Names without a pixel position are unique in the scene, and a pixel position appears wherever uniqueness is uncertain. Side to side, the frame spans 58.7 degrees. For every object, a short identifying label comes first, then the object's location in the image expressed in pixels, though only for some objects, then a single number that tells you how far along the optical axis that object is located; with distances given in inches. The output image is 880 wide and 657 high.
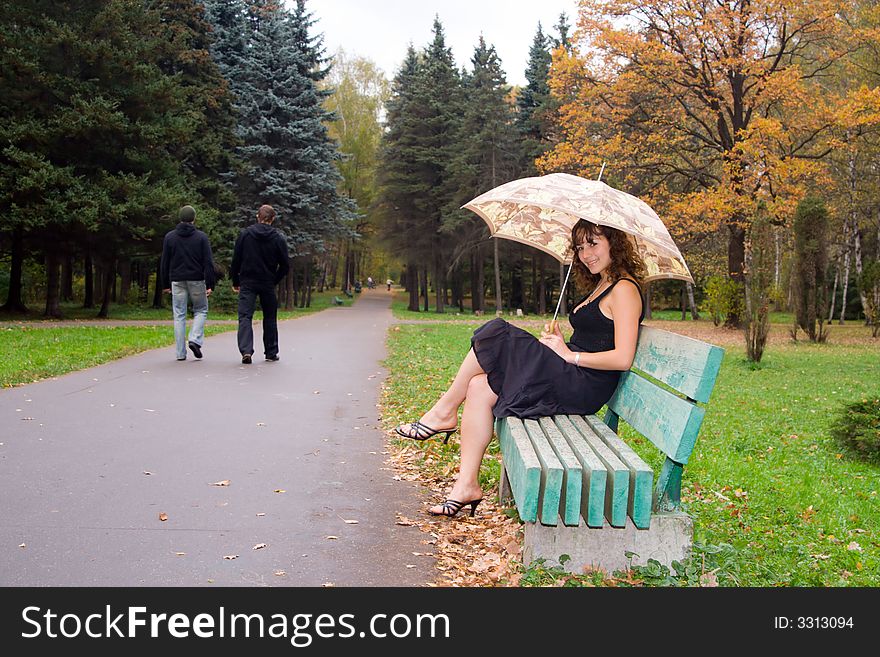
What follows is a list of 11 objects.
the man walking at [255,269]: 436.5
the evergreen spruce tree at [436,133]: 1674.5
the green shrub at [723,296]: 1082.7
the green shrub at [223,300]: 1232.8
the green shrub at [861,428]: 277.6
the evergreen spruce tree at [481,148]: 1579.7
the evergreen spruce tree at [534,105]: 1673.2
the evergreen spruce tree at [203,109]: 1198.3
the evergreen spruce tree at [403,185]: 1689.2
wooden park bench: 137.3
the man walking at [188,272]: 438.3
